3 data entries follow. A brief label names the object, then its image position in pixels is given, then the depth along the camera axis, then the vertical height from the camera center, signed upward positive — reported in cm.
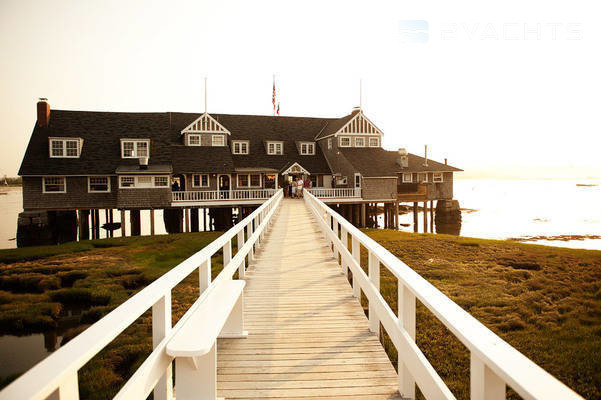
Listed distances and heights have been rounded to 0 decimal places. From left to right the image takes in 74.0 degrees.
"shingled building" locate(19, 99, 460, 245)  3297 +235
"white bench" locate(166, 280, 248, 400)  290 -118
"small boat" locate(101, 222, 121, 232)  3987 -358
